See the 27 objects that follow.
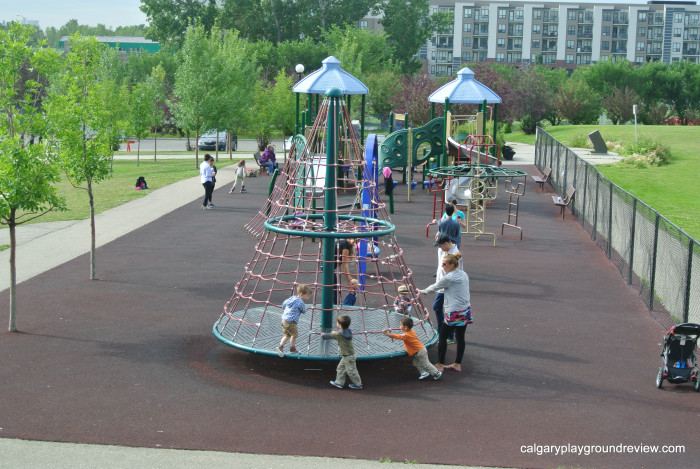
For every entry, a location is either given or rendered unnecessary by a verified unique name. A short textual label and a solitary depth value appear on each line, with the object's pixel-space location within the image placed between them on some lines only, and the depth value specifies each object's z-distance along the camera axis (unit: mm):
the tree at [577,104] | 58516
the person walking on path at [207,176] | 24467
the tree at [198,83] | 38438
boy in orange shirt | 9860
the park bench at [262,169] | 36406
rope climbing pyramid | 10656
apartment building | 129625
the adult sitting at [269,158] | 35366
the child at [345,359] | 9656
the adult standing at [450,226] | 14117
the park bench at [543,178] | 31506
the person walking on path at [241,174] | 28781
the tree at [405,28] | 90938
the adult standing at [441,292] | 11180
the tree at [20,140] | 11406
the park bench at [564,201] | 24125
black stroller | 9695
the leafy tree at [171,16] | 85875
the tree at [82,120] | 13277
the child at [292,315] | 10164
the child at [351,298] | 12398
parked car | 54656
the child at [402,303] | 11445
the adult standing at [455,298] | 10219
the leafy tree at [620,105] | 58812
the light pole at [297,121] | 29547
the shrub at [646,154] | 35162
